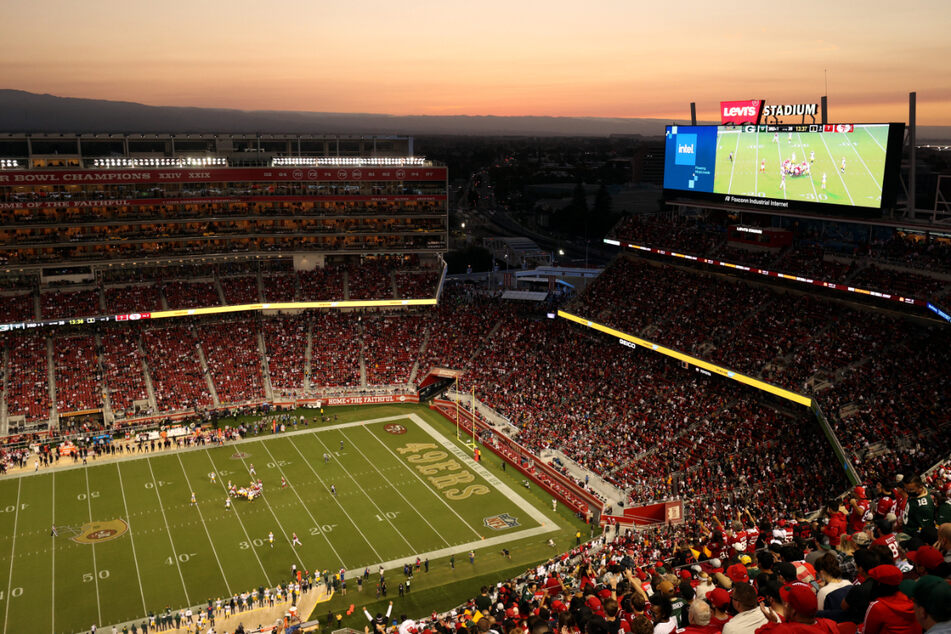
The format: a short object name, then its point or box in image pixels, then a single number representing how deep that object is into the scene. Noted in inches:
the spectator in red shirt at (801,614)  220.8
